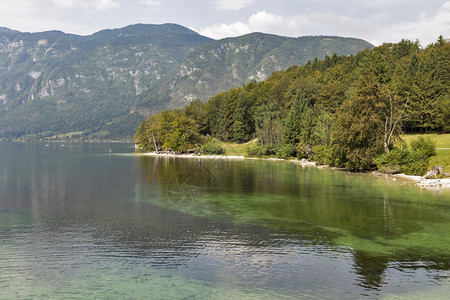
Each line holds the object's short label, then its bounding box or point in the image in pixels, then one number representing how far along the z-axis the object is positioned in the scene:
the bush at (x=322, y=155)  80.96
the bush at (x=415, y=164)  58.69
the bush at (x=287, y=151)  111.20
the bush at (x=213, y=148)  134.12
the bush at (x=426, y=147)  63.09
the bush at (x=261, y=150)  121.25
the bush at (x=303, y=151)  102.44
